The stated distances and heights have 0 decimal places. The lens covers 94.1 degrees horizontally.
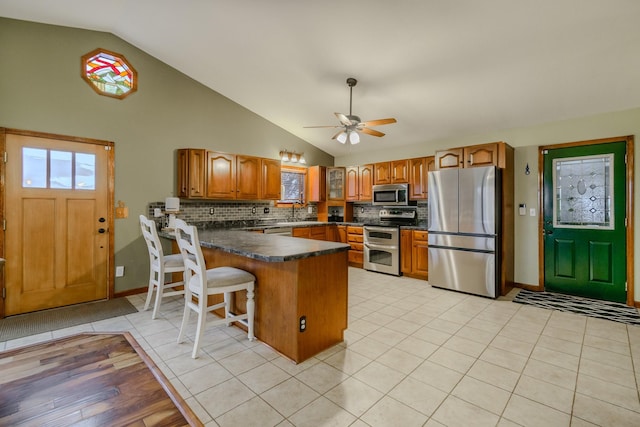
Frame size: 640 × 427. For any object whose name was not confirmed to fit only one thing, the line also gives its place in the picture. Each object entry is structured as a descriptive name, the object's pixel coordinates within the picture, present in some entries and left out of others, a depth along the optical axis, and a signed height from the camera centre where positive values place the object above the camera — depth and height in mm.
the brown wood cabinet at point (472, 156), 4094 +858
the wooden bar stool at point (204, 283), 2307 -561
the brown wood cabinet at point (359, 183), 5945 +663
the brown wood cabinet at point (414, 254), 4828 -639
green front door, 3723 -73
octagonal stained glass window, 3719 +1836
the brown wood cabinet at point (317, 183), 6273 +683
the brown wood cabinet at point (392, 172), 5395 +808
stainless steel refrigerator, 3945 -199
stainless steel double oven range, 5137 -425
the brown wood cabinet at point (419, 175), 5102 +700
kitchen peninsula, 2268 -628
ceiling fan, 3520 +1102
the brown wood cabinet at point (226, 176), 4414 +622
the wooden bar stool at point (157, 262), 3093 -518
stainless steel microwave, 5373 +379
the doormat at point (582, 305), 3277 -1102
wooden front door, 3299 -83
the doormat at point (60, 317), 2918 -1118
